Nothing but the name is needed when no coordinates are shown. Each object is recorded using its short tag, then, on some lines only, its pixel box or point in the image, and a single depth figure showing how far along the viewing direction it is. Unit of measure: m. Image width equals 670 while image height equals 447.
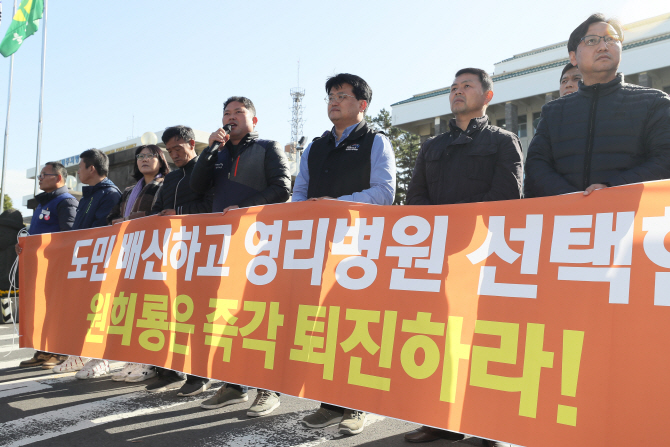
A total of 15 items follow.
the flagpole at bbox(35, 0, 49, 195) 21.69
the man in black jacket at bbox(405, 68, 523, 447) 3.48
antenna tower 70.62
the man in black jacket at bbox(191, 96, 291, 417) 4.43
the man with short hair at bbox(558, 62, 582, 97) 4.53
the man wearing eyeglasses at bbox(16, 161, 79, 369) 6.23
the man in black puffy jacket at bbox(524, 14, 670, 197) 3.00
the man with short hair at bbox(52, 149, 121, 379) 5.84
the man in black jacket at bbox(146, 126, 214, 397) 4.47
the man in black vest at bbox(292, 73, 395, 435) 3.84
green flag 19.80
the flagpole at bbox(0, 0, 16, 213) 22.70
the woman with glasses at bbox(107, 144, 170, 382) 5.43
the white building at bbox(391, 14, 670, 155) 31.91
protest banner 2.27
